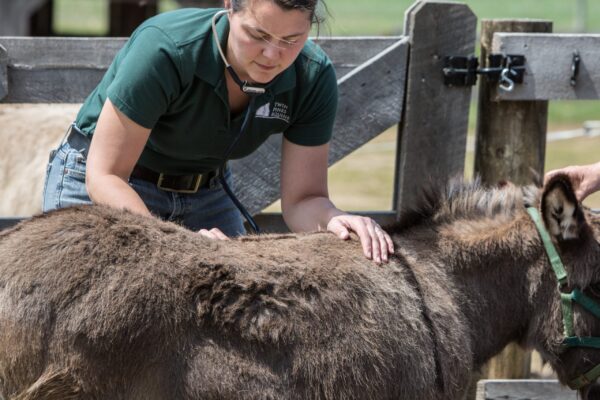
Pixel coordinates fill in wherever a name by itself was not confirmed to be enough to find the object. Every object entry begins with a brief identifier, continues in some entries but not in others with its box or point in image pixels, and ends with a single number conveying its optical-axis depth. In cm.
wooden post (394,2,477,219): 849
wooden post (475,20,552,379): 872
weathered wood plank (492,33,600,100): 845
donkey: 491
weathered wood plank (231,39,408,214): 849
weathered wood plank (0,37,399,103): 805
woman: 582
